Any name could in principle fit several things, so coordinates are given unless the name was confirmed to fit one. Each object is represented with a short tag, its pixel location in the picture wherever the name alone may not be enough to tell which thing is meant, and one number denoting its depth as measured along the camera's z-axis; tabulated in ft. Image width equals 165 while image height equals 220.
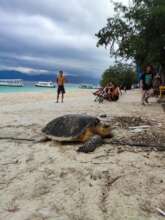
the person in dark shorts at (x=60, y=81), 34.49
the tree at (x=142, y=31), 30.37
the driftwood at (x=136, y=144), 12.78
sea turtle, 13.62
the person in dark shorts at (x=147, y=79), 29.51
